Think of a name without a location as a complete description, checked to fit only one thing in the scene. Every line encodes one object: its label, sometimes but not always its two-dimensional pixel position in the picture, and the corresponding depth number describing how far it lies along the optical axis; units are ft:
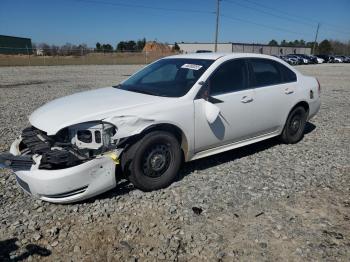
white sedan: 11.66
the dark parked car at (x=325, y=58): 186.69
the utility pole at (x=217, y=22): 134.15
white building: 232.94
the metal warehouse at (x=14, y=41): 217.50
